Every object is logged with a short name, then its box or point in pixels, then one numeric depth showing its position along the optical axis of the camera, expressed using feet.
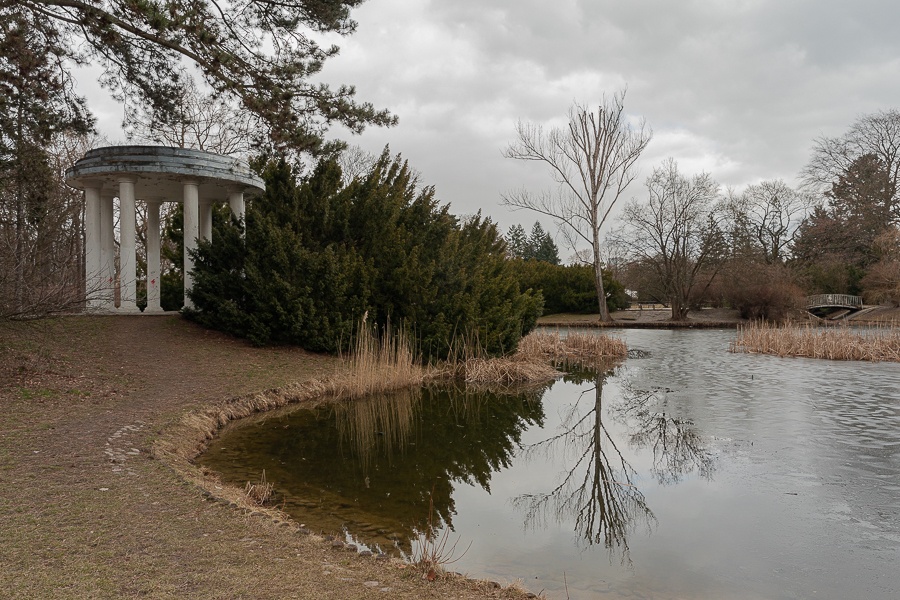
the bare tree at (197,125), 30.63
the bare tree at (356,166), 96.16
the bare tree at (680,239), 95.81
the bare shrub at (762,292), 89.51
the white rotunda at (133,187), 41.01
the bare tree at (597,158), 95.35
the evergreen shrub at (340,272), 38.78
